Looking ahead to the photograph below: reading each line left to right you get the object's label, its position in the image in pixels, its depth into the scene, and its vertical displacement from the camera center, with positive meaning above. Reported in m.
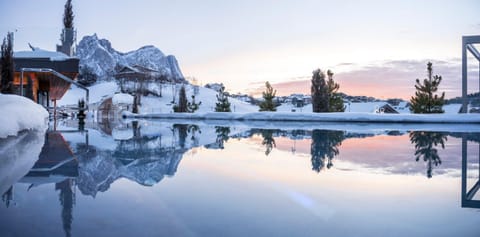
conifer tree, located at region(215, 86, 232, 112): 23.38 +0.61
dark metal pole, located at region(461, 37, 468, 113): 11.00 +1.62
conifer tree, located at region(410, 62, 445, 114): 17.50 +1.06
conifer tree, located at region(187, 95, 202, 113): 26.05 +0.57
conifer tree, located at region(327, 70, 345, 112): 17.95 +1.06
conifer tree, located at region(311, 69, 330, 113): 15.20 +1.08
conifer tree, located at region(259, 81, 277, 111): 20.45 +1.11
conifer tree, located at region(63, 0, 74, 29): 22.22 +6.39
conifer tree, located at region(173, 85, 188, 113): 24.08 +0.67
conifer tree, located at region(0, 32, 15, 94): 11.27 +1.59
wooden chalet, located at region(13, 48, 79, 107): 16.39 +2.40
